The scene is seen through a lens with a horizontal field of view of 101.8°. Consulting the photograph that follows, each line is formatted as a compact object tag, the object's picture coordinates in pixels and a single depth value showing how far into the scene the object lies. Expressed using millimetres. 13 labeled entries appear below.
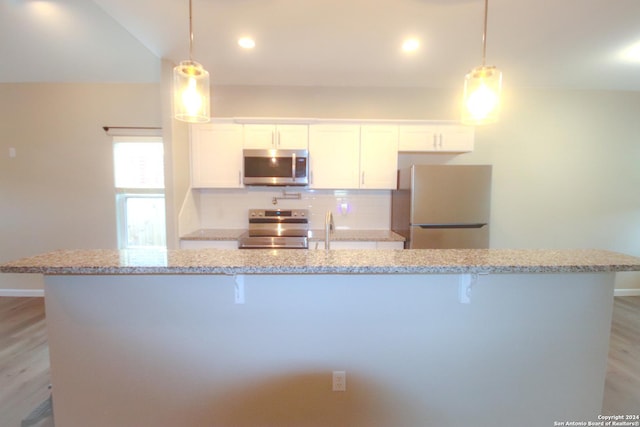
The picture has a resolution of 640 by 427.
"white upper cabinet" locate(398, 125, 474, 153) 2955
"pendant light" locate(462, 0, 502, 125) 1473
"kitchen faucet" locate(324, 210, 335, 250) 1697
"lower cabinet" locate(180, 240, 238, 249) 2772
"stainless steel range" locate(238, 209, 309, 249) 3002
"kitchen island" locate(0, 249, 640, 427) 1253
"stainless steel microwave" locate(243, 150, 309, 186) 2871
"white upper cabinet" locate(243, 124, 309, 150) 2924
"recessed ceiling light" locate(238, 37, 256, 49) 2238
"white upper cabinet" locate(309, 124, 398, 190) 2951
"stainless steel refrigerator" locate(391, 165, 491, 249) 2645
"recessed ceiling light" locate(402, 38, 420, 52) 2246
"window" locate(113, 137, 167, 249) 3238
